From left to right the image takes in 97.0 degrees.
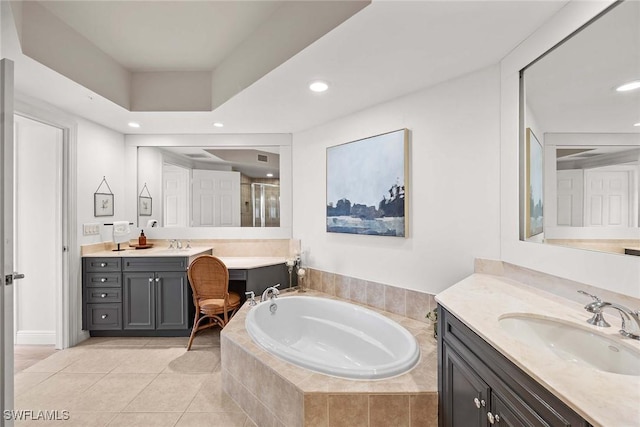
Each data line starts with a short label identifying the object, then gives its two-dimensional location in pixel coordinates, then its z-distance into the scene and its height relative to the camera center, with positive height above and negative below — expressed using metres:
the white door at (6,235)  1.31 -0.10
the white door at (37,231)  2.78 -0.18
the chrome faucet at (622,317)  0.94 -0.37
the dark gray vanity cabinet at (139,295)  2.92 -0.86
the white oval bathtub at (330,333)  1.88 -0.98
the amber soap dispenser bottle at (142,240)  3.32 -0.32
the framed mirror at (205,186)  3.52 +0.33
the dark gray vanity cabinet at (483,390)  0.78 -0.60
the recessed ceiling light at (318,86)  2.08 +0.95
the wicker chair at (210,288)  2.65 -0.73
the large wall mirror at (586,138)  1.09 +0.34
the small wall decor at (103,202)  3.07 +0.12
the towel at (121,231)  3.13 -0.21
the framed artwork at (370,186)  2.34 +0.24
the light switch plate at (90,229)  2.93 -0.18
